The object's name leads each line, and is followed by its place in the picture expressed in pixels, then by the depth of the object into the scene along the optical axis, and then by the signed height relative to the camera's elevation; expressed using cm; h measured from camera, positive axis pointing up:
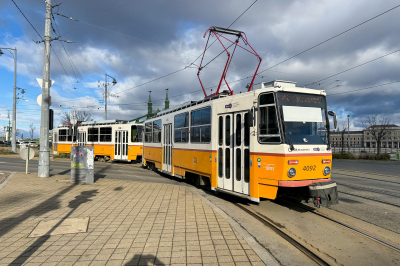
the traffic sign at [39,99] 1080 +176
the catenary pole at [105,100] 3173 +519
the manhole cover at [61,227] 476 -160
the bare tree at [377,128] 3597 +186
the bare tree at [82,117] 5002 +488
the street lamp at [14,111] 2820 +335
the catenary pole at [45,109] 1086 +140
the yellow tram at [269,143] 621 -4
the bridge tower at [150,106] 7569 +1034
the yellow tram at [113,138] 2036 +32
